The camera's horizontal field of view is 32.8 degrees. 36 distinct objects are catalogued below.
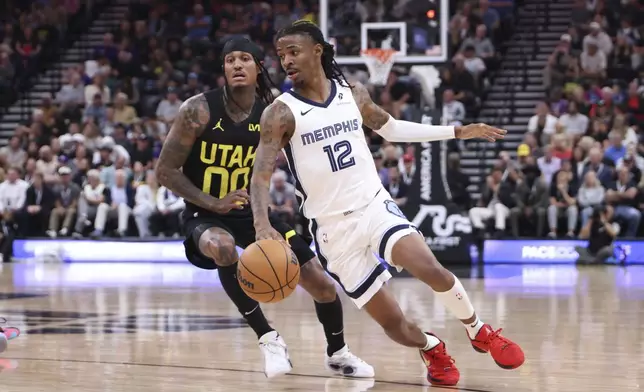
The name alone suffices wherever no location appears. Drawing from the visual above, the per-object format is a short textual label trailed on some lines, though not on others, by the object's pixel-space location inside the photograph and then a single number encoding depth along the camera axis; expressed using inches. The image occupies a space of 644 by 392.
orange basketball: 203.9
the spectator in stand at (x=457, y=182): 583.8
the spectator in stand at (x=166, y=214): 634.8
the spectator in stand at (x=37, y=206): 658.2
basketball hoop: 566.3
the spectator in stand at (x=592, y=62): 679.7
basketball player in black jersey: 236.4
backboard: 573.0
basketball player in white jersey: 214.5
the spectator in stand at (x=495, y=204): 592.4
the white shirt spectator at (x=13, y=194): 661.3
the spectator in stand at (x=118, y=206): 644.1
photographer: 569.6
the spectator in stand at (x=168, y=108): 714.2
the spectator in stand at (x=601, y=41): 690.8
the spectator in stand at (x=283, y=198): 602.4
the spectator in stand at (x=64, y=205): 657.0
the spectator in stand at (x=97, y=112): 742.5
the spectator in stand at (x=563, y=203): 586.9
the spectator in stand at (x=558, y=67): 689.0
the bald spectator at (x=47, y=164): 670.5
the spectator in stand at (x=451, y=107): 655.8
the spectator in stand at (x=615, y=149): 605.0
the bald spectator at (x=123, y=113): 733.9
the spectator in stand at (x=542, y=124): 636.1
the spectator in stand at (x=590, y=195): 581.9
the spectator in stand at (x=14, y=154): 714.2
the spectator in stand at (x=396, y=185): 571.5
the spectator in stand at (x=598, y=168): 587.5
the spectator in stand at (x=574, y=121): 636.7
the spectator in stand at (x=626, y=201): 576.1
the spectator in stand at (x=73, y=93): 775.3
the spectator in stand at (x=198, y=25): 817.5
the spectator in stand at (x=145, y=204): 637.9
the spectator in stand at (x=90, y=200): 652.1
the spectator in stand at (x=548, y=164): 608.3
